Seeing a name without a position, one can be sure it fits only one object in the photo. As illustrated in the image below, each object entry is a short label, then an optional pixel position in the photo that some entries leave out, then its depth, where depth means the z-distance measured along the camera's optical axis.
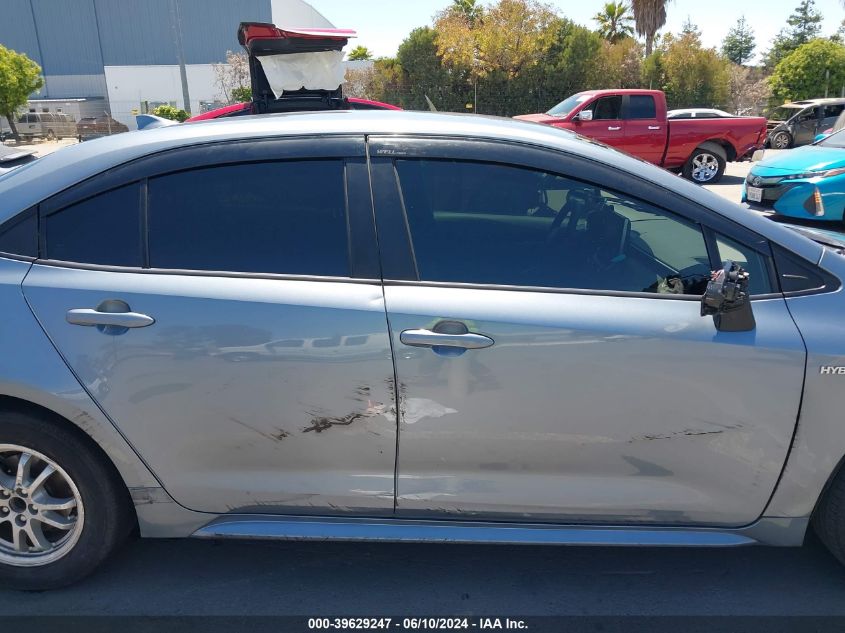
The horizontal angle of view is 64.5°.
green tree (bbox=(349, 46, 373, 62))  58.68
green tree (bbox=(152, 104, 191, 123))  31.19
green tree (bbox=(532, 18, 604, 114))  27.41
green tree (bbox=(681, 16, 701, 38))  29.12
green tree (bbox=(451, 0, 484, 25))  30.22
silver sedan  2.16
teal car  7.50
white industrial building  53.38
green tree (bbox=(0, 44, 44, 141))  30.95
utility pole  20.17
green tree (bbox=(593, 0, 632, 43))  36.22
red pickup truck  13.26
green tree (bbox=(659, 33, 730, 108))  28.28
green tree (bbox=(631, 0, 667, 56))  34.62
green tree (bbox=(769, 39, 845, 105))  29.66
